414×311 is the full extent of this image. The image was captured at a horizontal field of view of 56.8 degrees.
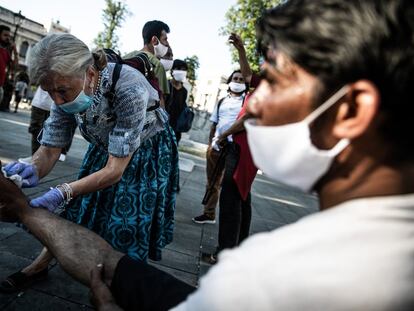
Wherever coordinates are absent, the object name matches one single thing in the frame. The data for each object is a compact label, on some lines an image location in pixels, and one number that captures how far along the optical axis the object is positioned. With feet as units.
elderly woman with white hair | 6.05
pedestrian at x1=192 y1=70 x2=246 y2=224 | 14.47
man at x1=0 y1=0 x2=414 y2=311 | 2.35
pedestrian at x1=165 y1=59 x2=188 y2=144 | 20.08
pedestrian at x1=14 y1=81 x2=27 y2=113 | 51.14
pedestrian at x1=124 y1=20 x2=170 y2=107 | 12.55
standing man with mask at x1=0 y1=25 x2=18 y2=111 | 20.67
